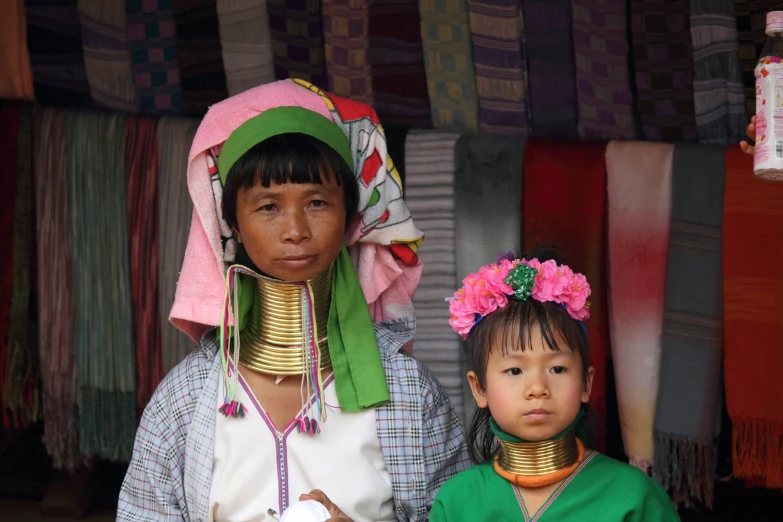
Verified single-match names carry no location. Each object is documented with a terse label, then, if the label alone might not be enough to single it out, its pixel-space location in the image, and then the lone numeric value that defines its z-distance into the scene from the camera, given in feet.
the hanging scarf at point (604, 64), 24.36
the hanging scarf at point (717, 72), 23.35
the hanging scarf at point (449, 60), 25.37
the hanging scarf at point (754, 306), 23.25
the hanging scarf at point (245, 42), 26.37
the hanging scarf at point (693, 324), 23.69
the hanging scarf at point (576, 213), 24.50
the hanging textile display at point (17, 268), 27.86
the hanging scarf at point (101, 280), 27.37
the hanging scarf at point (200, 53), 26.83
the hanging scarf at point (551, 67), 24.71
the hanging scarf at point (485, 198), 25.39
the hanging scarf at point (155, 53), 26.93
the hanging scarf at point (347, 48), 26.06
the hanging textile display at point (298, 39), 26.39
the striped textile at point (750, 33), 23.09
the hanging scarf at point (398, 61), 25.85
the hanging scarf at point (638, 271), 24.22
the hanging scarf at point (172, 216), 27.04
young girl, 17.10
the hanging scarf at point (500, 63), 24.95
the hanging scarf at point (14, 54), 27.37
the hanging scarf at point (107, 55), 27.18
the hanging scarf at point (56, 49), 27.55
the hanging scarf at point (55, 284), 27.69
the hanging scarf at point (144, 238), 27.30
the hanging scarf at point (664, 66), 23.90
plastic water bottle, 16.39
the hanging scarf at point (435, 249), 25.88
